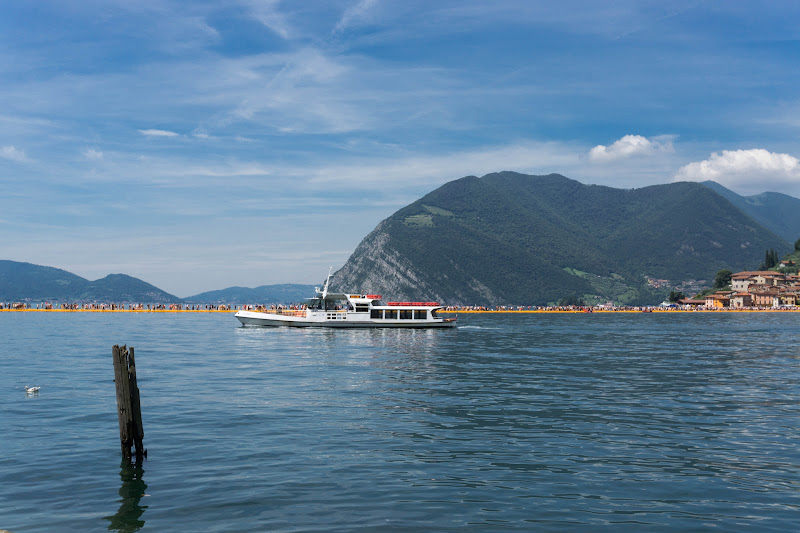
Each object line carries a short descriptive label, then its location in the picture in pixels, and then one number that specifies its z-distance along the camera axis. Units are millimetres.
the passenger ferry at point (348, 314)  100062
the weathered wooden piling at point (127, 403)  19391
